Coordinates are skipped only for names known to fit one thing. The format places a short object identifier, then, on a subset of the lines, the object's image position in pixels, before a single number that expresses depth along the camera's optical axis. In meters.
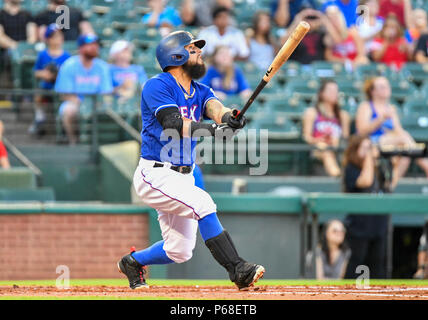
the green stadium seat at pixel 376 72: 20.44
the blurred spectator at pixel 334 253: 14.74
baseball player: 9.48
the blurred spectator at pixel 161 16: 20.80
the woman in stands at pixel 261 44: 20.61
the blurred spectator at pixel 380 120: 16.67
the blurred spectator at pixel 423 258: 14.67
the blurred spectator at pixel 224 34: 19.97
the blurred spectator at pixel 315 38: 21.23
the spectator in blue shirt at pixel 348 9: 21.61
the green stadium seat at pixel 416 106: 18.87
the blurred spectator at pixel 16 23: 19.64
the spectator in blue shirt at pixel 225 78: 17.58
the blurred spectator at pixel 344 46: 21.27
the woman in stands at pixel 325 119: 16.95
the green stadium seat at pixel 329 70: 20.37
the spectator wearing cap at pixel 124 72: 17.75
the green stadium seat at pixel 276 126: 17.16
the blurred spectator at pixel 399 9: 22.80
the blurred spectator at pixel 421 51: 21.97
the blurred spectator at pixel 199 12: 21.36
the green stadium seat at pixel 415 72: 21.25
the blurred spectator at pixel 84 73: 17.16
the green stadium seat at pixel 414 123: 18.09
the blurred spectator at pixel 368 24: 21.72
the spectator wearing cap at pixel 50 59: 17.81
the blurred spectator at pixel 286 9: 22.14
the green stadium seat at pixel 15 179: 15.56
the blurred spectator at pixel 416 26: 22.55
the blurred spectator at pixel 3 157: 15.98
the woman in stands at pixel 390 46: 21.58
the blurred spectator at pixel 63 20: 19.30
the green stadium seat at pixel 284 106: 18.30
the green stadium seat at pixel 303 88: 19.44
